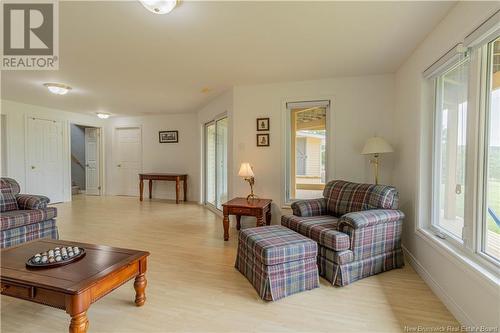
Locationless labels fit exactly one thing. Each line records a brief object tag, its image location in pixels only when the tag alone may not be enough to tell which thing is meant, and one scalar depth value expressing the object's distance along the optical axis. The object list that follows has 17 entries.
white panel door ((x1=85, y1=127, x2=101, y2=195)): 7.57
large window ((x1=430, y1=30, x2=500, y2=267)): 1.67
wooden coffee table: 1.49
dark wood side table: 3.45
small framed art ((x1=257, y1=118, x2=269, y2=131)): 4.03
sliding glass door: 5.21
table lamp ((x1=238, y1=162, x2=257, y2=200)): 3.70
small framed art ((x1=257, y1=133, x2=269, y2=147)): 4.04
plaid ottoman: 2.08
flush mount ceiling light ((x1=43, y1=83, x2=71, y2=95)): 4.03
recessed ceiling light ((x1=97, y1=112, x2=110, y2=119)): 6.56
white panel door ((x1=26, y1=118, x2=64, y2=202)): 5.77
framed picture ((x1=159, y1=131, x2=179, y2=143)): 6.86
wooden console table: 6.39
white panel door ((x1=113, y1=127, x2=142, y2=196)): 7.31
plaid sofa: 3.02
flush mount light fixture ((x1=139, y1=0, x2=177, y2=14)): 1.74
